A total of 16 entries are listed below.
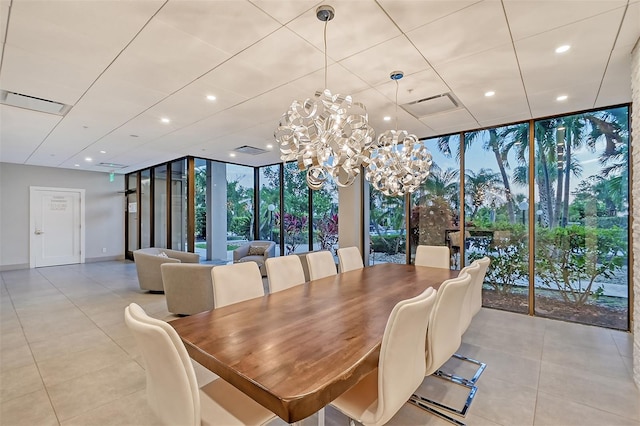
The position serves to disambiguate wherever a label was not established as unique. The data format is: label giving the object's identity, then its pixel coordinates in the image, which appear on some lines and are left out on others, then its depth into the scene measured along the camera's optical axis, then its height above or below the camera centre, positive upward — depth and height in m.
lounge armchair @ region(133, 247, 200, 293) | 5.21 -0.99
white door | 8.03 -0.36
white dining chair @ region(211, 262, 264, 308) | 2.35 -0.59
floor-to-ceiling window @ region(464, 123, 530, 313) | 4.45 +0.05
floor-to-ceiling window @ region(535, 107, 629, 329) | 3.78 -0.05
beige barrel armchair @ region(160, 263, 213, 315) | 4.00 -1.01
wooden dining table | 1.16 -0.68
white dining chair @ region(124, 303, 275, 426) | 1.17 -0.73
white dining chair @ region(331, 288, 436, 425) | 1.38 -0.77
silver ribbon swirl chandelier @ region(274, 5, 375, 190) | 2.37 +0.66
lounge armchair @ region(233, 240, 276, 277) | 6.51 -0.89
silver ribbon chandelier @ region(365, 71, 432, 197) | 3.27 +0.58
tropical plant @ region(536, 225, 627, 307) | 3.83 -0.61
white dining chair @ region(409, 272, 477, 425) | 1.86 -0.76
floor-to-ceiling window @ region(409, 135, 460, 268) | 5.06 +0.21
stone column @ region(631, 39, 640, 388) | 2.45 +0.18
